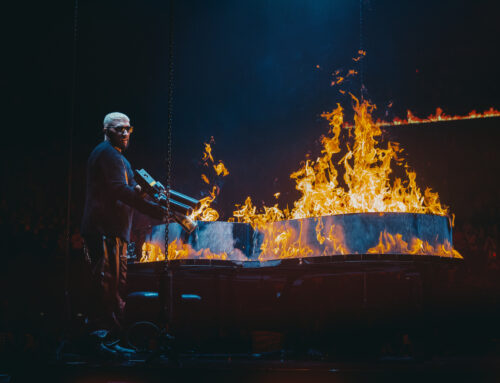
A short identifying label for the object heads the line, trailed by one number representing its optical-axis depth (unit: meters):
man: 5.43
